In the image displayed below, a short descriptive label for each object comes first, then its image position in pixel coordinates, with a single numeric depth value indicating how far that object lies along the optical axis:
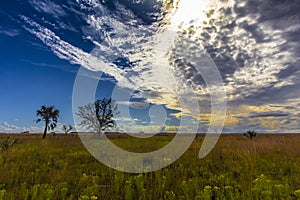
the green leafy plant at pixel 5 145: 10.29
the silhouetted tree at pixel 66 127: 47.06
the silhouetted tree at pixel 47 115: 31.35
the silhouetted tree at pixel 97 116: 37.09
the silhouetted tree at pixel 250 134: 24.07
